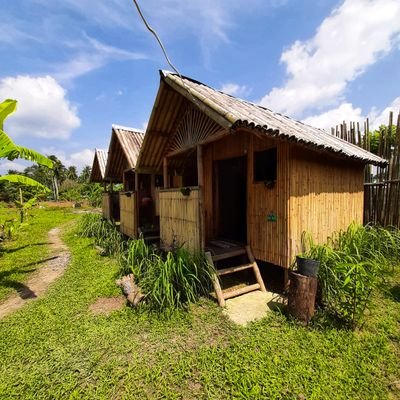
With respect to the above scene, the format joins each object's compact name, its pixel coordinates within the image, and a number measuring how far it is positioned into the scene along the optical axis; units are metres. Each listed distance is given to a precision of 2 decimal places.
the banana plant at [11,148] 6.54
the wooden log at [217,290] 4.86
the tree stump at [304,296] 4.09
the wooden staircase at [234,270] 5.01
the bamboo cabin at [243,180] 5.09
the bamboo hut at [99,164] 14.22
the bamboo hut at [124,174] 10.06
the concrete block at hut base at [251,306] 4.45
